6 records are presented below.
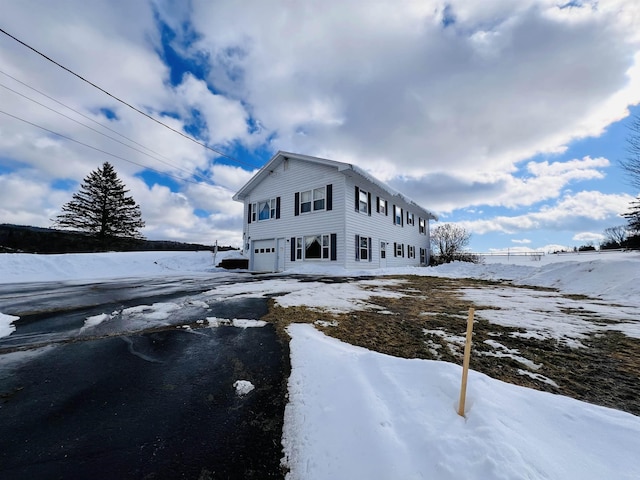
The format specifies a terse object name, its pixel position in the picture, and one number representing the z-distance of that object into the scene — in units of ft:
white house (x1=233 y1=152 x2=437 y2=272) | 48.73
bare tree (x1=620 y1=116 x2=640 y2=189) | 41.25
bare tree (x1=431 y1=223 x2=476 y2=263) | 80.28
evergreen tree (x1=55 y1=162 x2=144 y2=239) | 94.73
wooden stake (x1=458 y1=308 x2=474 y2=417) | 5.48
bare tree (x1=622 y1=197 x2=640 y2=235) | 58.68
